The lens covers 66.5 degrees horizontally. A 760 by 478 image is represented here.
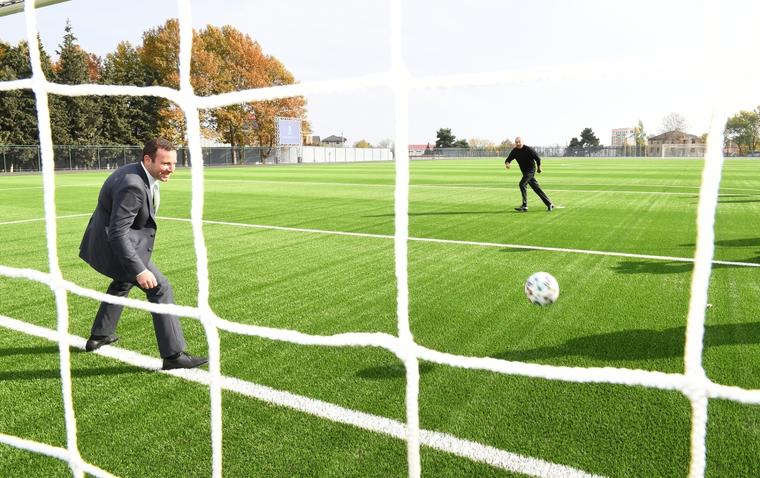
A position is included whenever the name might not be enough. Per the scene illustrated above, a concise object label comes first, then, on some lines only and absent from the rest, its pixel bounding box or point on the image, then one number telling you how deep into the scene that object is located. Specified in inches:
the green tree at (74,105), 1652.3
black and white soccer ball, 188.5
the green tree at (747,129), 2271.4
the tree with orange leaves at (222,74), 1717.5
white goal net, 64.7
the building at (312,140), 3513.8
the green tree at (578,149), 3051.2
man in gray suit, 145.3
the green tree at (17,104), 1546.5
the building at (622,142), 2996.3
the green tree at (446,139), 3786.9
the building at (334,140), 4360.2
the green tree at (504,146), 3221.2
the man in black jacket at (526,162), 462.9
